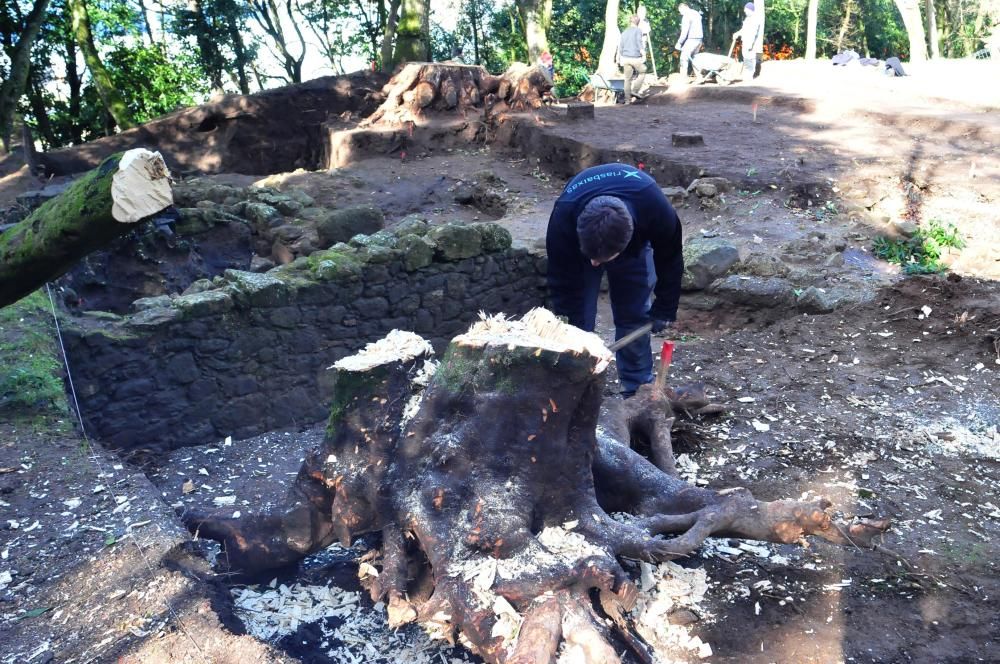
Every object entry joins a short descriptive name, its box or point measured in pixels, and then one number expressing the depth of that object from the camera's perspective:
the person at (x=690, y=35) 16.44
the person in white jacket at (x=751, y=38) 16.19
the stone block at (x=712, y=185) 8.55
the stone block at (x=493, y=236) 6.12
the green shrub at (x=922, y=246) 6.83
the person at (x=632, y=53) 14.08
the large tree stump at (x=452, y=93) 14.02
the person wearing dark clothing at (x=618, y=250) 3.66
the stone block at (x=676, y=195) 8.59
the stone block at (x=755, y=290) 6.21
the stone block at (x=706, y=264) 6.56
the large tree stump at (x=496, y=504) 2.59
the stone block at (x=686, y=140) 10.69
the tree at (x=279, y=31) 21.52
